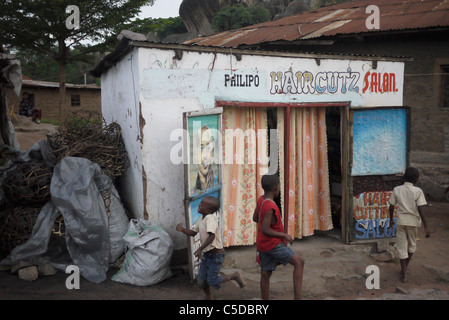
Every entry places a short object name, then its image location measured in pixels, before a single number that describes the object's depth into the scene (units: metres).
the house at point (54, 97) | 21.88
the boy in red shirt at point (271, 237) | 3.82
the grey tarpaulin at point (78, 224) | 4.92
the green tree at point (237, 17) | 24.12
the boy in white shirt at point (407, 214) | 5.08
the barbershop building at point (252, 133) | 5.15
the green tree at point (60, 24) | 14.58
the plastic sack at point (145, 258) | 4.79
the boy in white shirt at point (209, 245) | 4.11
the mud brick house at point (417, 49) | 9.27
